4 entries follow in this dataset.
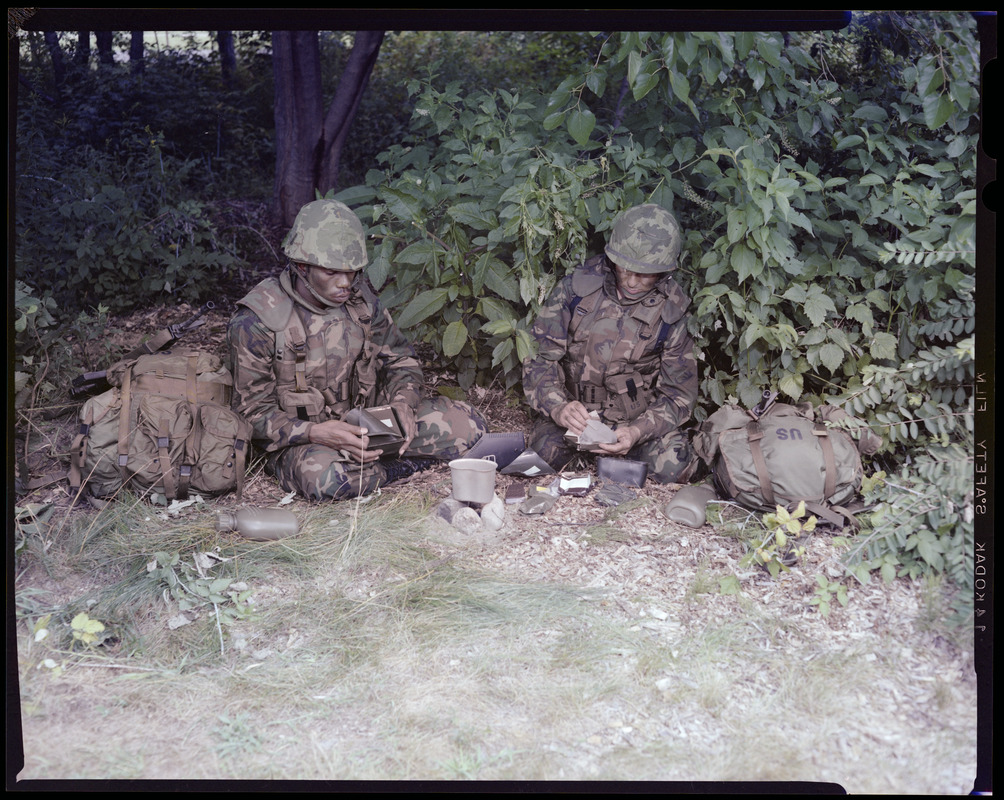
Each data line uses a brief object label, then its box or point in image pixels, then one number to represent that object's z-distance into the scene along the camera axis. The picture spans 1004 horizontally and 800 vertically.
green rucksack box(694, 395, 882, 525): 4.19
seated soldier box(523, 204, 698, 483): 4.92
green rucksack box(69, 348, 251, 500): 4.41
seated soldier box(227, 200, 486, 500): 4.48
